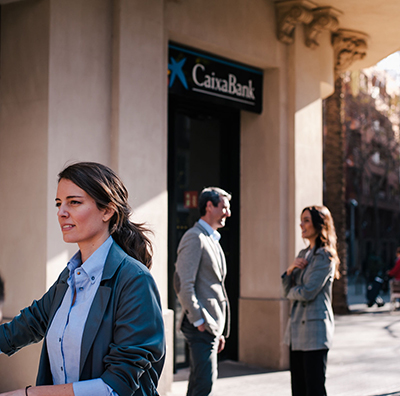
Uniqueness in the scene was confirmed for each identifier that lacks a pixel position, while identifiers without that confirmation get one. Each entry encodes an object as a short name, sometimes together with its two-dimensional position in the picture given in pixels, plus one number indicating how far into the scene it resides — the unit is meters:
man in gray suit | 4.68
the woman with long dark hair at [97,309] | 1.94
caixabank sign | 7.10
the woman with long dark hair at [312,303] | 4.81
